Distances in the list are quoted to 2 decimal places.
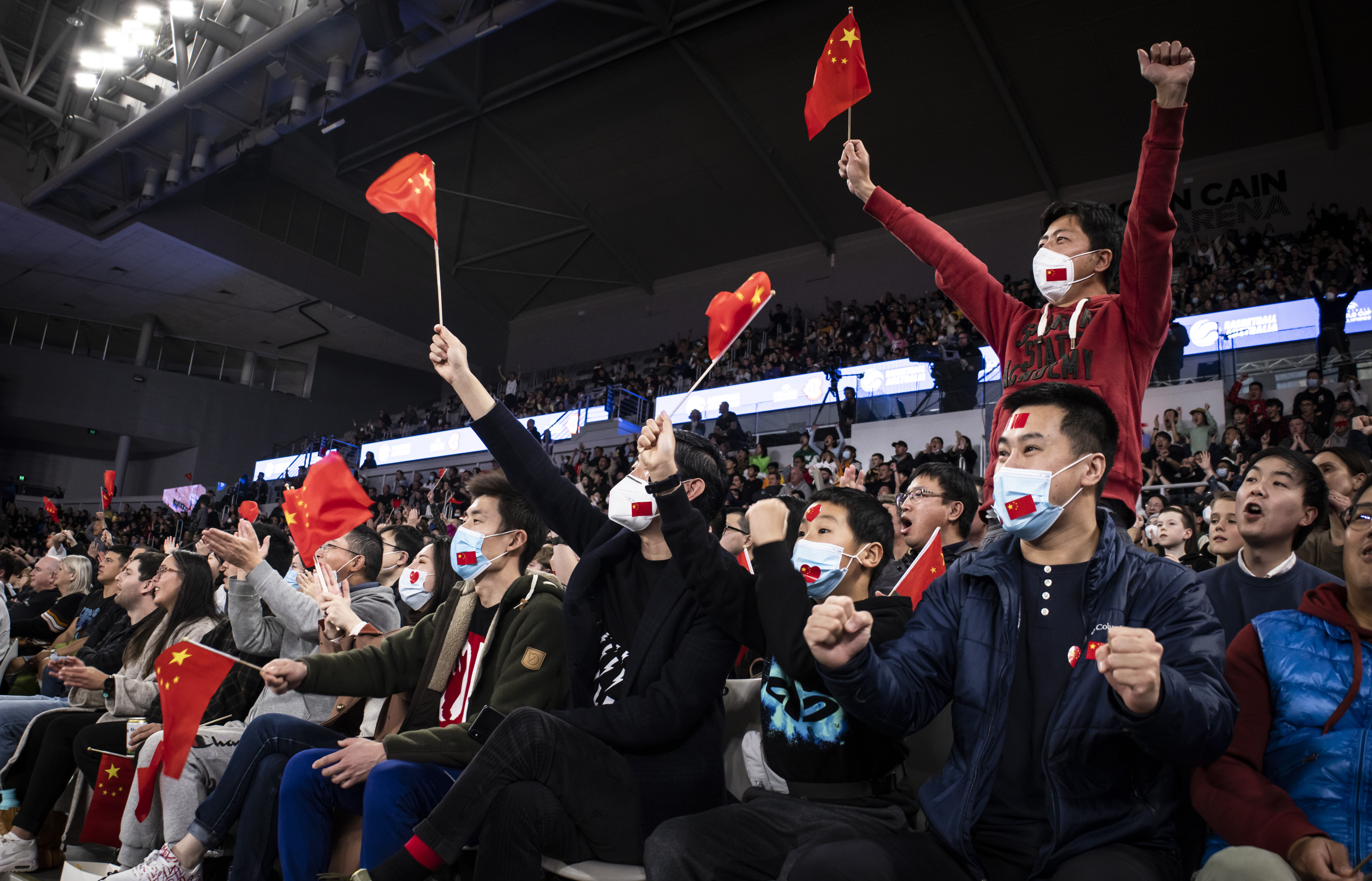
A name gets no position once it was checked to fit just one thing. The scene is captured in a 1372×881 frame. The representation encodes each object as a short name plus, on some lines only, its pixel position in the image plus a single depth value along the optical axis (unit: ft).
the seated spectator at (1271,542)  8.20
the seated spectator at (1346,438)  23.95
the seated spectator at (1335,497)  9.62
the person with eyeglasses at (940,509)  11.10
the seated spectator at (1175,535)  13.87
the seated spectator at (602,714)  6.46
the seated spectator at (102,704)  11.76
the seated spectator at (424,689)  7.56
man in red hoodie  6.82
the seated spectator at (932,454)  32.65
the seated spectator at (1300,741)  4.98
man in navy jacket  4.90
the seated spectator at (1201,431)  30.30
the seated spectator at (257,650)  8.73
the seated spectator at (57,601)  19.29
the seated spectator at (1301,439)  26.00
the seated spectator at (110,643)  14.05
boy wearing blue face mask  6.08
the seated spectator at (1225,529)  10.30
